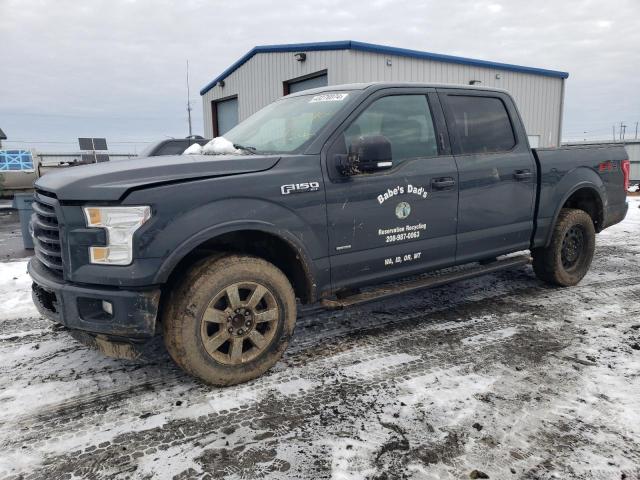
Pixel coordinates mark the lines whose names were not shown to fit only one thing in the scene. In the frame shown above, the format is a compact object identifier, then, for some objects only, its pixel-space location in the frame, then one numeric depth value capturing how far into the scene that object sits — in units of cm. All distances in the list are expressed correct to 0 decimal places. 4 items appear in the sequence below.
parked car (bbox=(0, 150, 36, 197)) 1482
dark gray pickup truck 273
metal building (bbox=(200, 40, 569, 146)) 1319
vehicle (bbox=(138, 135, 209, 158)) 656
